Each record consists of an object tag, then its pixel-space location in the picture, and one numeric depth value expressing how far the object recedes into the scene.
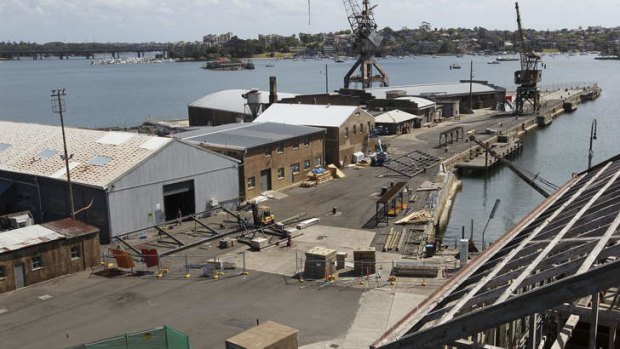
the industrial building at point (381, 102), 70.94
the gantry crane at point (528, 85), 90.81
